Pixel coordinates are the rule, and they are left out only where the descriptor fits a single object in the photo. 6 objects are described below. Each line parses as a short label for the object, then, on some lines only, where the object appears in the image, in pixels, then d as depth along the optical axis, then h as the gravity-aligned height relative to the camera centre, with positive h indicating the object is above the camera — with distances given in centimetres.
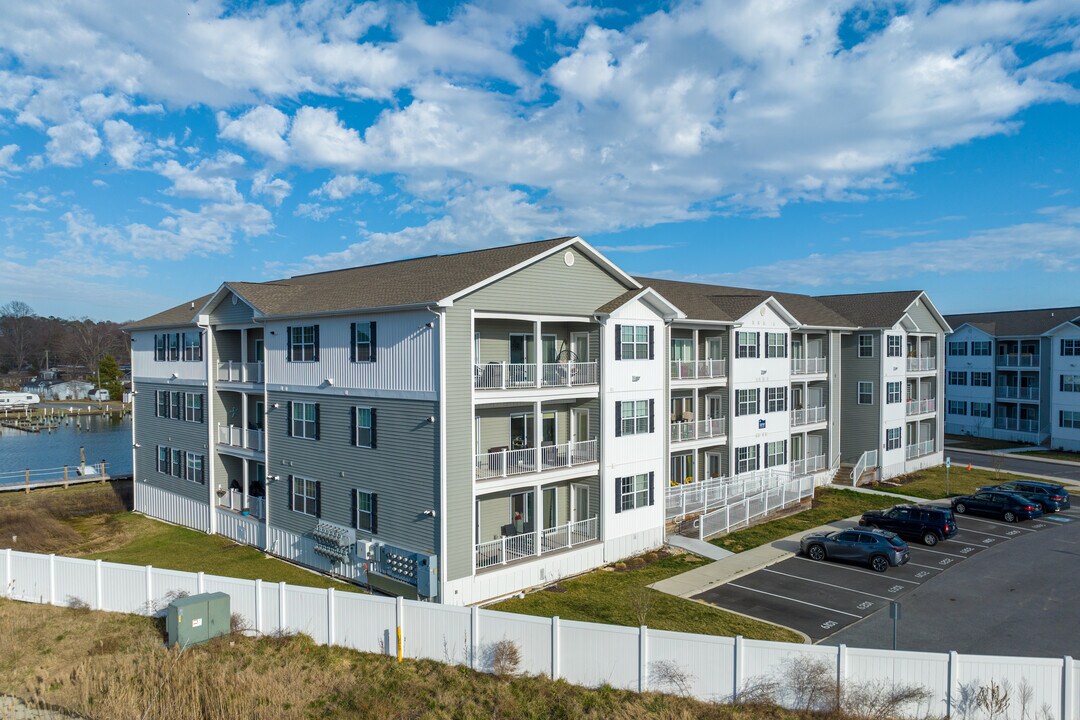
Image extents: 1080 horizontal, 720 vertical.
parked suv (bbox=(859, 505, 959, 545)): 2873 -742
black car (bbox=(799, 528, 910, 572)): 2534 -746
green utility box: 1717 -660
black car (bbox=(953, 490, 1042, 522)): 3241 -767
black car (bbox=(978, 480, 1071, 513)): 3412 -758
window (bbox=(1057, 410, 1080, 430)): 5491 -618
